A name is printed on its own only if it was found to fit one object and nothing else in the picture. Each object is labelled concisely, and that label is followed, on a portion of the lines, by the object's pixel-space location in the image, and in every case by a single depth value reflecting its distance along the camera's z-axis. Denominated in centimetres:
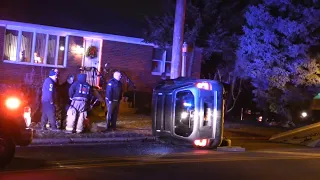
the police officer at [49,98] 1472
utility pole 1633
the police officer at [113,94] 1558
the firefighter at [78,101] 1472
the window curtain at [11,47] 2200
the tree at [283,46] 2083
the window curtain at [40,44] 2242
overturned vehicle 1306
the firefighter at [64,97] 1553
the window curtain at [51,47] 2275
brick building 2195
